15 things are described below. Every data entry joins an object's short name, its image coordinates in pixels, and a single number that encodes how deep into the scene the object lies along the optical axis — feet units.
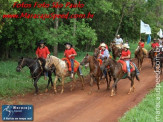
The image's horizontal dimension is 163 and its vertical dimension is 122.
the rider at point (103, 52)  46.53
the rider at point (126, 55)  40.15
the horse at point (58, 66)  39.01
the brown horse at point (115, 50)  69.69
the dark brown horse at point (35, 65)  37.89
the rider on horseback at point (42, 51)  43.45
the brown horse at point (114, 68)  38.89
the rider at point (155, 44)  67.46
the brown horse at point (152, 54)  64.61
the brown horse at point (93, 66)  40.99
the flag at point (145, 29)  86.36
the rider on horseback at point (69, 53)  41.68
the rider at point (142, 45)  66.25
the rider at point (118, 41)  73.39
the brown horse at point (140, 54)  64.64
